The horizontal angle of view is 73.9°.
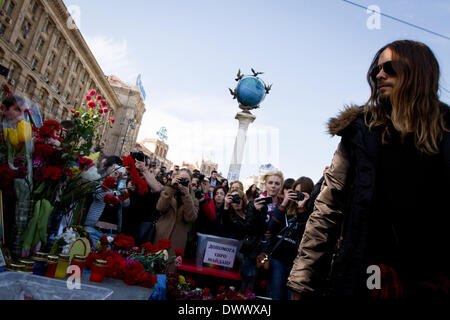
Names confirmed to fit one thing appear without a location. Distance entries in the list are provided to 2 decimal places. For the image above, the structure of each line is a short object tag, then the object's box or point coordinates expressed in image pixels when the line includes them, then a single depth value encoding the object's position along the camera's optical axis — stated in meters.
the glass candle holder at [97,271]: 1.52
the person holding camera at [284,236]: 3.08
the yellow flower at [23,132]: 1.66
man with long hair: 1.01
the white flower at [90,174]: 1.92
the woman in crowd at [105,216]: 3.26
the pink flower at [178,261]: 2.29
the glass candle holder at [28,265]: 1.39
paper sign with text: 3.36
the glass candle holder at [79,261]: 1.53
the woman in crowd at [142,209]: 3.91
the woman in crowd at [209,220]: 3.97
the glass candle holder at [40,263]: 1.46
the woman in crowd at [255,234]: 3.24
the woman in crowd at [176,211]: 3.39
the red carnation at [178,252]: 2.24
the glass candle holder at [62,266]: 1.46
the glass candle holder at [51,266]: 1.44
